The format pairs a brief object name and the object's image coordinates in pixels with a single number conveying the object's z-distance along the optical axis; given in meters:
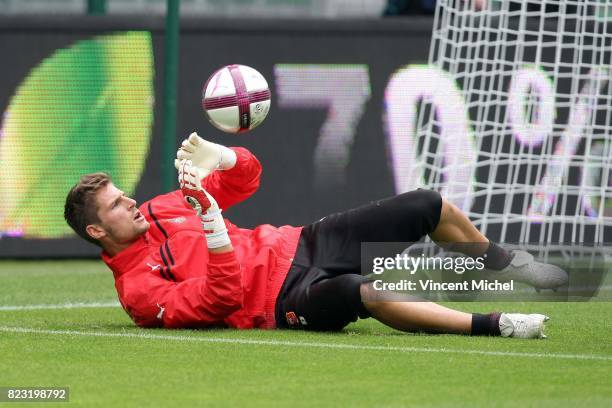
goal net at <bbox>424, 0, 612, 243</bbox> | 22.77
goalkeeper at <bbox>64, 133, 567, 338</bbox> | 13.59
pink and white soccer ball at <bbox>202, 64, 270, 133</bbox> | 15.15
